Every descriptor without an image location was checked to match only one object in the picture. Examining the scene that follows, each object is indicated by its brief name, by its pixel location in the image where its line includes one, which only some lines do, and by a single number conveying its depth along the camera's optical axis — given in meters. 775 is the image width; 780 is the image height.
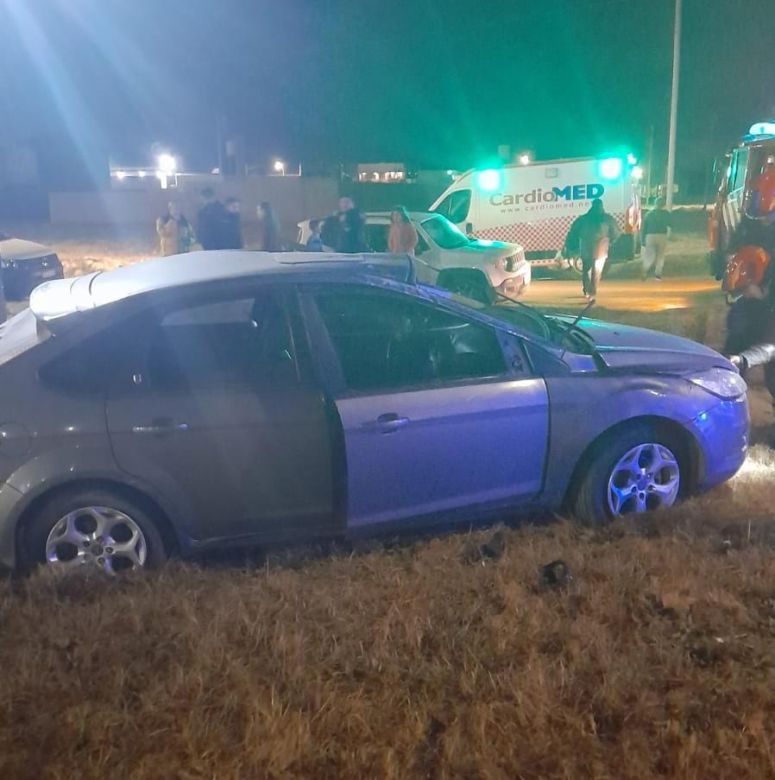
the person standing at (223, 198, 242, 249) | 12.45
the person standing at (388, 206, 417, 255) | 12.49
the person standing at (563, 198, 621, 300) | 13.62
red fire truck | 10.45
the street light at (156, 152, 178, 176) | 49.56
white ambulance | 17.66
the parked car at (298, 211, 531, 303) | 13.08
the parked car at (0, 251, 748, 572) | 3.97
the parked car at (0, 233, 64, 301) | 14.99
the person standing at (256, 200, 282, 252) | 12.30
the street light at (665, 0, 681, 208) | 22.41
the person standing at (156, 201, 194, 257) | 15.14
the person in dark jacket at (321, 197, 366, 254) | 11.30
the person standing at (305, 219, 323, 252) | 11.79
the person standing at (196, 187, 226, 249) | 12.39
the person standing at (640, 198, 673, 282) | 16.22
